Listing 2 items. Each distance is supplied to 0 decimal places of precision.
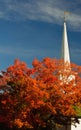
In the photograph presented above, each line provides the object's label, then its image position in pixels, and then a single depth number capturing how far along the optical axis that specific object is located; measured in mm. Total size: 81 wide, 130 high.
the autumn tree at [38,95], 42250
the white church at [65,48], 67975
